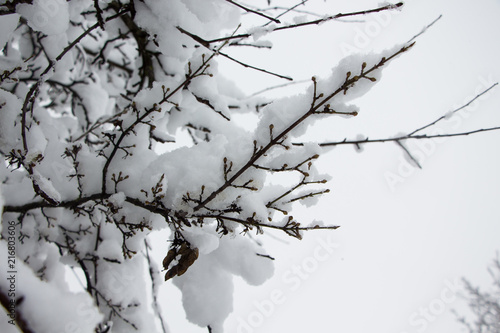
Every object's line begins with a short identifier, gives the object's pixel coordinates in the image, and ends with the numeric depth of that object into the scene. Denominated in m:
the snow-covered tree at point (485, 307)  9.56
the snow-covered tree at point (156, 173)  0.67
